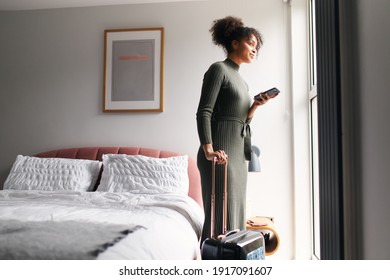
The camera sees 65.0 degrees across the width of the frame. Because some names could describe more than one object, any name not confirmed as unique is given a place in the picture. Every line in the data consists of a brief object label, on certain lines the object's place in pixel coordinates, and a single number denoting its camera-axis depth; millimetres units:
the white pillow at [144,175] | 2340
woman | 1440
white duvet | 1058
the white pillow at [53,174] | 2480
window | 2552
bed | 923
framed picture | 2949
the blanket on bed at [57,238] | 850
